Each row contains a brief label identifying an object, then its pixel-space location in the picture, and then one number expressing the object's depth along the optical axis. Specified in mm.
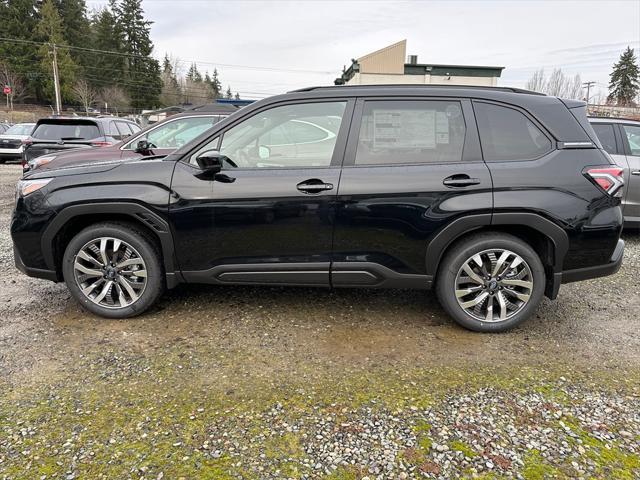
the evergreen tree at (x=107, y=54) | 61656
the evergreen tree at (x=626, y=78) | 61141
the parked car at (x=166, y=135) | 6804
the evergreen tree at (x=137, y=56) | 64375
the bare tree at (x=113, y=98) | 60219
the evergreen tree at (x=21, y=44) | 53719
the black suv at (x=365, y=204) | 3242
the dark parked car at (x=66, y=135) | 9820
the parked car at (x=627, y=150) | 5977
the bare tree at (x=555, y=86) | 50231
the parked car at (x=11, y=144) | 16844
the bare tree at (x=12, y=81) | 51312
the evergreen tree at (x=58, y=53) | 54781
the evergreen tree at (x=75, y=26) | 59719
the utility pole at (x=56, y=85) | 39156
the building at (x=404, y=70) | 31469
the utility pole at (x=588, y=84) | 55897
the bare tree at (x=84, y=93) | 55000
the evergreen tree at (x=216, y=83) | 111688
